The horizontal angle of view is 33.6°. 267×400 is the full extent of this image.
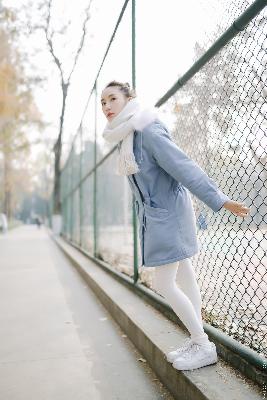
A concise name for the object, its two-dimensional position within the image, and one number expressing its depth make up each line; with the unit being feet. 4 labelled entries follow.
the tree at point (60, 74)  63.67
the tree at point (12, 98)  53.01
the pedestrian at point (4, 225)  77.36
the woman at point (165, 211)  6.65
